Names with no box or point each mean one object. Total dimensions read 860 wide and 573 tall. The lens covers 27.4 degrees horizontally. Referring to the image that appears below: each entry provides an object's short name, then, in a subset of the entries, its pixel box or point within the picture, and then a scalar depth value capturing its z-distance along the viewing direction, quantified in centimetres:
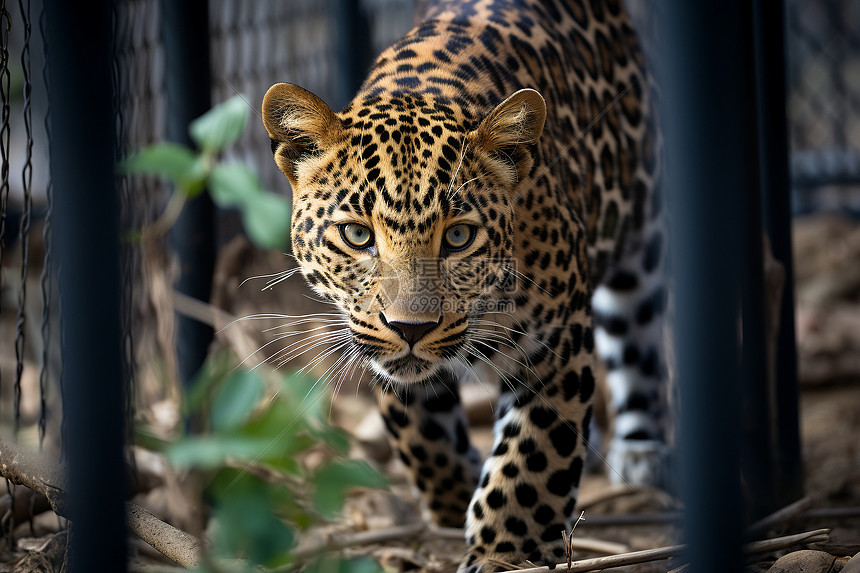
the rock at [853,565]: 530
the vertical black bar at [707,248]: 311
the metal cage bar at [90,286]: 317
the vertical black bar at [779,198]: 814
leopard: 611
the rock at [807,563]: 561
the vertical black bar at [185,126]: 870
